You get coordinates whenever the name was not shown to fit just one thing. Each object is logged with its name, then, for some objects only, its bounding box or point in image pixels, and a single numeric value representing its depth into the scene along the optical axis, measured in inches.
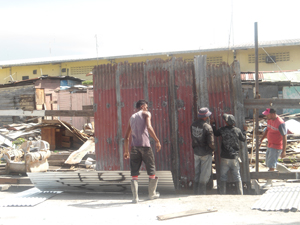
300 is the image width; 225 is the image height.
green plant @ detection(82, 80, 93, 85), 979.8
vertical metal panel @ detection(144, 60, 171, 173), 277.6
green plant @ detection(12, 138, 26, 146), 673.6
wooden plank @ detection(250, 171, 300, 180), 264.1
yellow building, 962.7
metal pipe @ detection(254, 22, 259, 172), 262.9
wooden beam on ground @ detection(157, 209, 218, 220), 197.0
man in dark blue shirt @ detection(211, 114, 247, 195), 249.9
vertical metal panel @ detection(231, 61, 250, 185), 261.3
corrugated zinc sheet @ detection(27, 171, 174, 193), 254.7
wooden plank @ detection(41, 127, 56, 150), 593.0
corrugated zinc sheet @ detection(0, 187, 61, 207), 246.8
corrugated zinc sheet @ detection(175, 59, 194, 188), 271.0
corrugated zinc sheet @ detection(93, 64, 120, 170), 293.0
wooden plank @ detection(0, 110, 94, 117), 305.6
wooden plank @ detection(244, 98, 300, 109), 256.8
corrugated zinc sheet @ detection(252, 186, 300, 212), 196.5
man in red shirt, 301.9
